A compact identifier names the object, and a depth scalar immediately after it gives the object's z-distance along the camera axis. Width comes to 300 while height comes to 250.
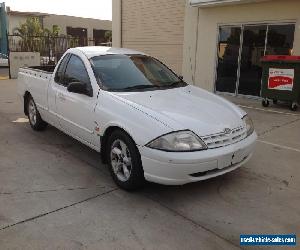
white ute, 3.48
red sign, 8.78
